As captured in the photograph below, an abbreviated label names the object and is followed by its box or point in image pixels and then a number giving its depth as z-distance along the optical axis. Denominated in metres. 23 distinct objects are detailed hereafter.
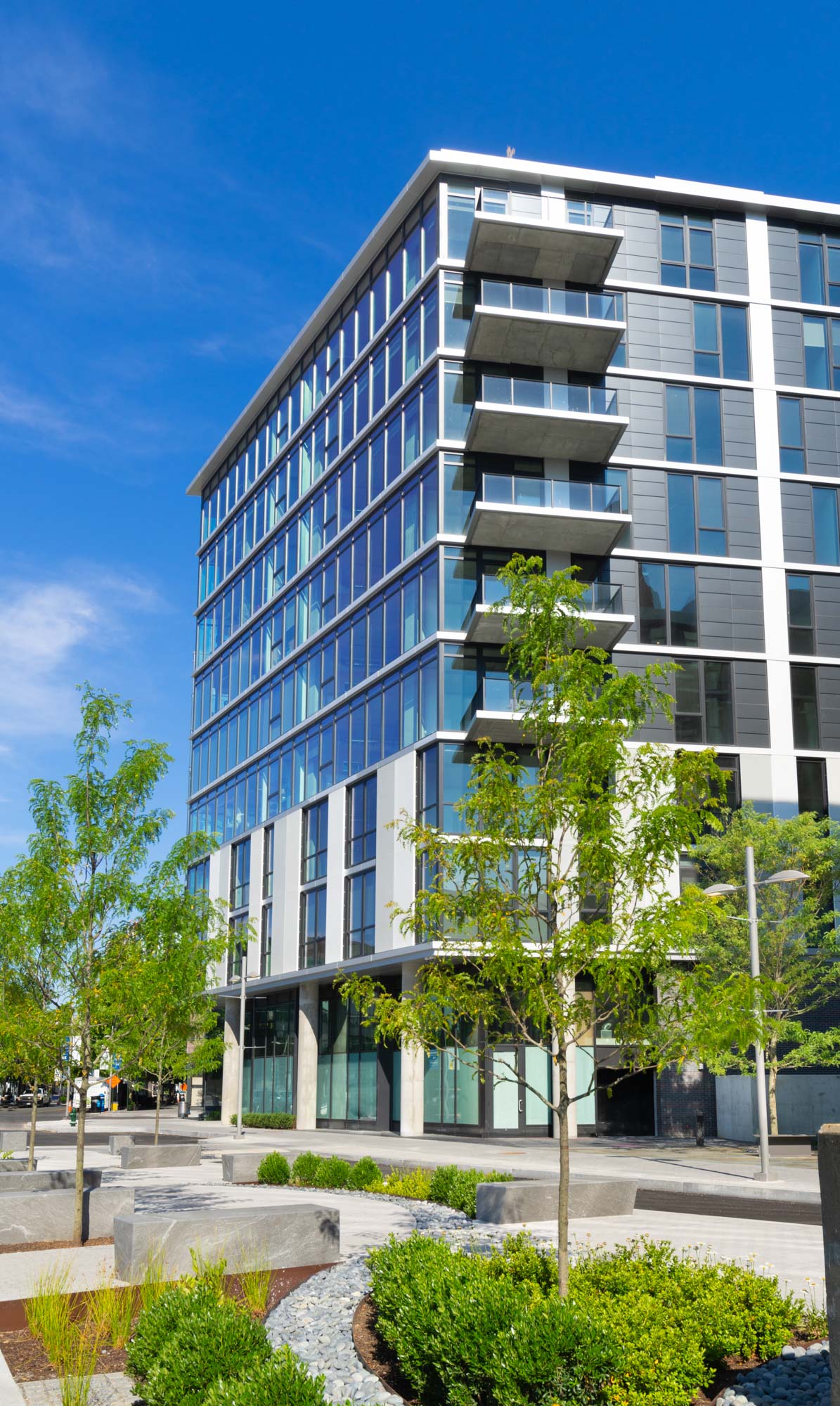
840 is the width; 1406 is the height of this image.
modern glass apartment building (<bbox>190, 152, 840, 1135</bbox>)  40.31
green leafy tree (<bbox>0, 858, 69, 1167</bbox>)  16.23
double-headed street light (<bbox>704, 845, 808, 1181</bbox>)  25.06
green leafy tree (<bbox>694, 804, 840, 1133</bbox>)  35.19
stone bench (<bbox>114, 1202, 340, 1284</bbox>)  12.47
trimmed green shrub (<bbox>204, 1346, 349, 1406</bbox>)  6.84
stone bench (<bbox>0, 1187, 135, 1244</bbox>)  15.41
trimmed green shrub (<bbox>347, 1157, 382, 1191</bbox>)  22.56
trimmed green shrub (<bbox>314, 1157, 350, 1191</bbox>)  23.36
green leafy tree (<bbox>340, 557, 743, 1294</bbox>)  10.56
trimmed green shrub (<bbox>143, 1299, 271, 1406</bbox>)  7.70
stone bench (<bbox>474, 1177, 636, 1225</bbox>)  17.39
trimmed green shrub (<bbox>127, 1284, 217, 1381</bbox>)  8.55
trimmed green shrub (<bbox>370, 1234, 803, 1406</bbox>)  7.67
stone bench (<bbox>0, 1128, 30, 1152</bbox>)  33.96
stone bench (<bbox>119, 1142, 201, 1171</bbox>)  29.25
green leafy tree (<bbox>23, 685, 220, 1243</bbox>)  16.33
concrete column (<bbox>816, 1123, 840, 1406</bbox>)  6.68
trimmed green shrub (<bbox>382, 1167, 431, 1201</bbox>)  21.16
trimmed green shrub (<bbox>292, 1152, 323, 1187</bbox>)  23.92
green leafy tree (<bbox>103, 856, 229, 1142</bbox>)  16.02
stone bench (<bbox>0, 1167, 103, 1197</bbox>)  17.66
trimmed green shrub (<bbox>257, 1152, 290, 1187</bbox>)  24.42
